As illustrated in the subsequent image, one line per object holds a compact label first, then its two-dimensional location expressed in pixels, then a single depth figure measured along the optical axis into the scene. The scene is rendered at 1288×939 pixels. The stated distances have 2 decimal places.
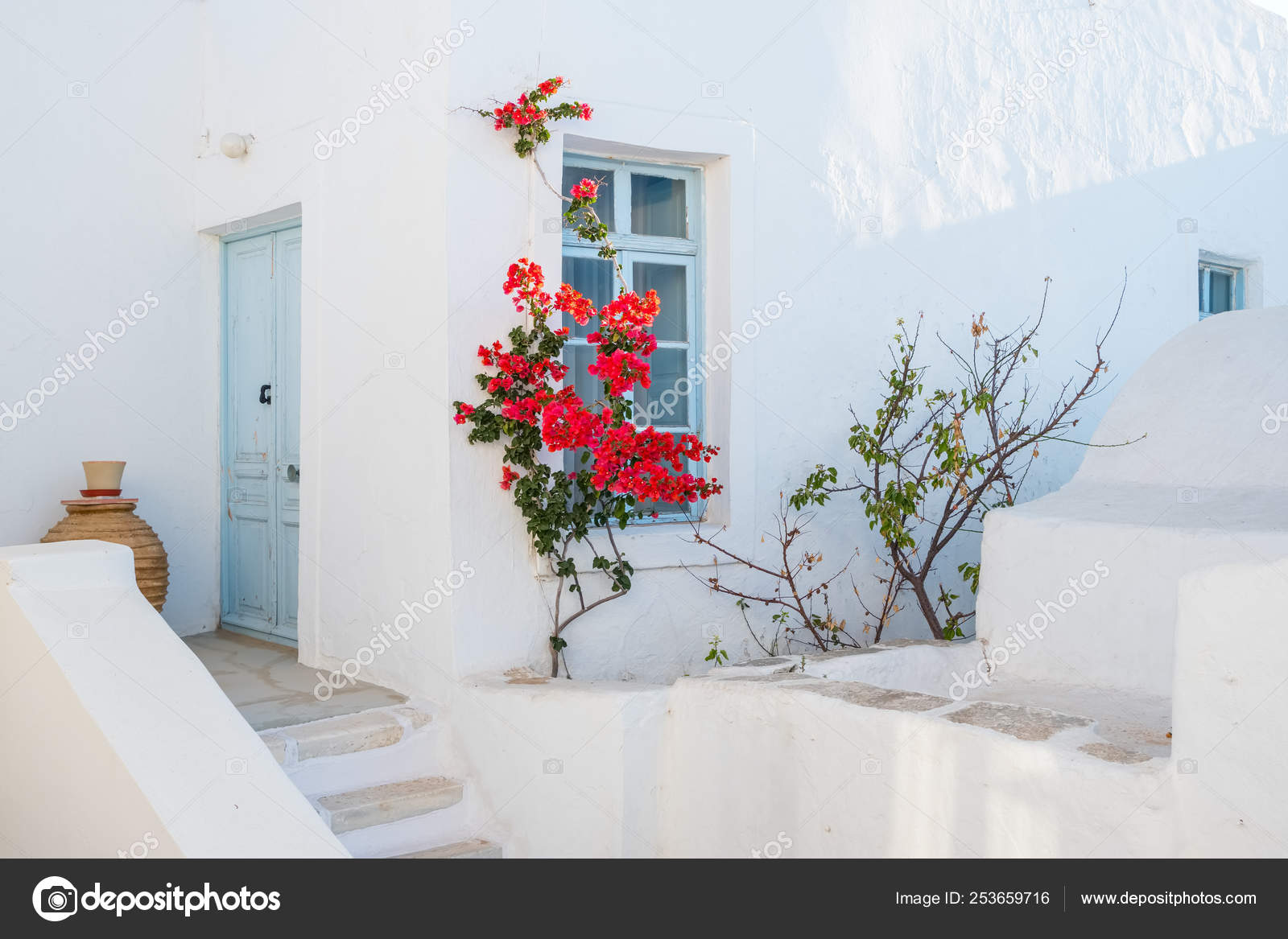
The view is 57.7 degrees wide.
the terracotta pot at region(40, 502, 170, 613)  5.15
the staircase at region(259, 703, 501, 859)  4.10
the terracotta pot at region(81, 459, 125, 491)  5.27
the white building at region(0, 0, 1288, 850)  4.64
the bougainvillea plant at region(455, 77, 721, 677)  4.46
